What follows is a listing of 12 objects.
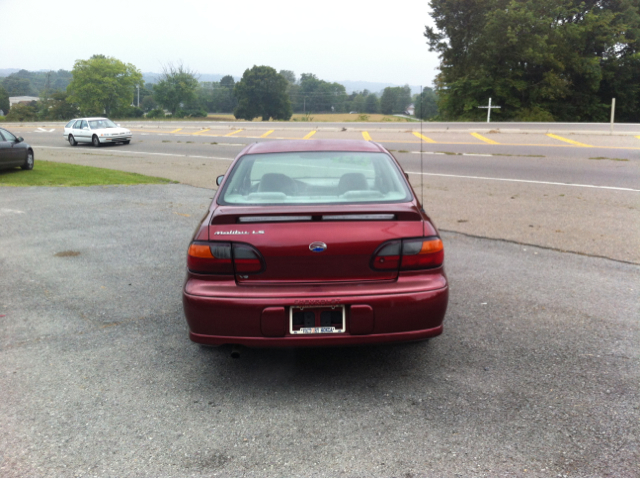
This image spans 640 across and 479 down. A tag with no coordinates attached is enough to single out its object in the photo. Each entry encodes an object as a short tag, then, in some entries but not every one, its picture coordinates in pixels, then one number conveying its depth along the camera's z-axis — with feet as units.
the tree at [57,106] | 343.67
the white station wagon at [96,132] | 85.40
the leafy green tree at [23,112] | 300.32
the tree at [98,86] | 348.79
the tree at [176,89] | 277.64
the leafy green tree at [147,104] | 355.95
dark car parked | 46.98
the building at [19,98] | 574.15
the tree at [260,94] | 341.41
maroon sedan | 10.44
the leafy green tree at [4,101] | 467.93
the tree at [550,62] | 141.28
